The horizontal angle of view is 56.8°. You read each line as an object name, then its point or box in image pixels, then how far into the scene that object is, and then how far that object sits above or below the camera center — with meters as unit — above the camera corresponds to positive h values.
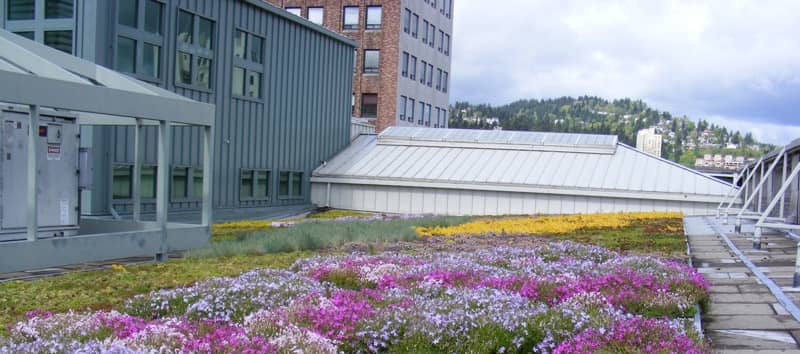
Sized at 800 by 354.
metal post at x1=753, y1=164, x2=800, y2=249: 12.51 -0.88
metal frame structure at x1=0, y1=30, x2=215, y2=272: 10.48 +0.50
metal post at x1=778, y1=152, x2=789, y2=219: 18.67 +0.29
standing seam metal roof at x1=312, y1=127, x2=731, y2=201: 29.34 -0.18
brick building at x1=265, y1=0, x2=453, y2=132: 56.44 +8.44
